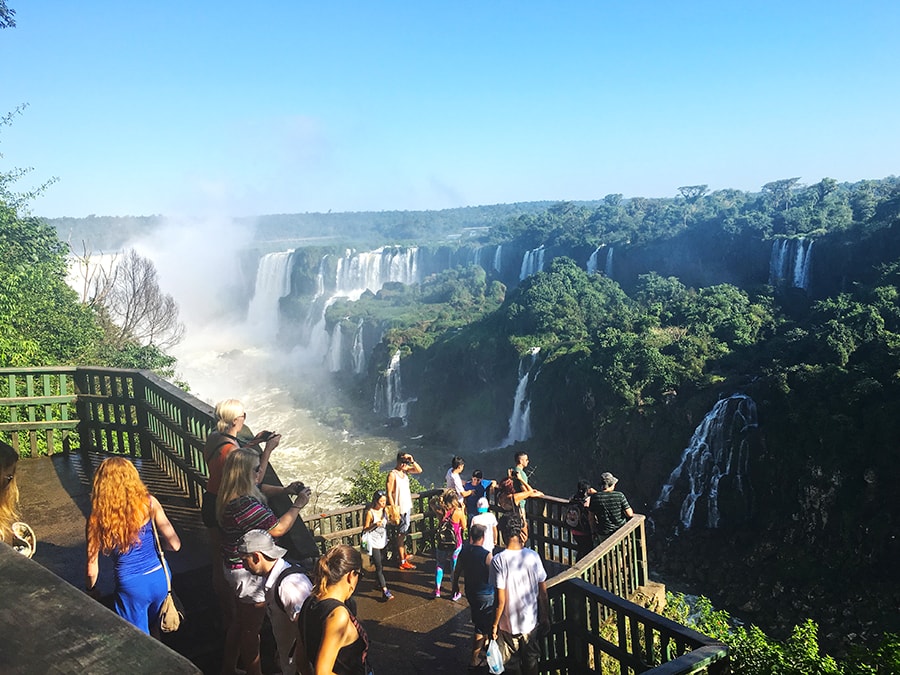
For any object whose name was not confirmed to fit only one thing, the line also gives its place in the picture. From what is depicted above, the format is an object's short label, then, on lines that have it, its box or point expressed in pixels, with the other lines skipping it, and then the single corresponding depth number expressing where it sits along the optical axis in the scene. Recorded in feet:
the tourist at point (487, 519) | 19.87
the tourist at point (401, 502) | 23.62
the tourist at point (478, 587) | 16.56
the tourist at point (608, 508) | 21.75
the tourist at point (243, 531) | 13.56
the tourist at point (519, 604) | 15.47
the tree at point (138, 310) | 98.54
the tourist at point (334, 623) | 10.98
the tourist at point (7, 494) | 12.63
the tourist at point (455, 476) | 25.50
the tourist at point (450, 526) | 21.74
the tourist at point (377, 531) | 21.52
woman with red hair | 12.50
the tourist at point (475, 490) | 24.36
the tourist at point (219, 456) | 15.23
